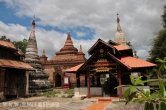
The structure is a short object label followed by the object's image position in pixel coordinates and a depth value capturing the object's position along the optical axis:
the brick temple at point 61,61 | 21.95
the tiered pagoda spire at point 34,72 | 15.99
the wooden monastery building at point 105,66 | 11.00
